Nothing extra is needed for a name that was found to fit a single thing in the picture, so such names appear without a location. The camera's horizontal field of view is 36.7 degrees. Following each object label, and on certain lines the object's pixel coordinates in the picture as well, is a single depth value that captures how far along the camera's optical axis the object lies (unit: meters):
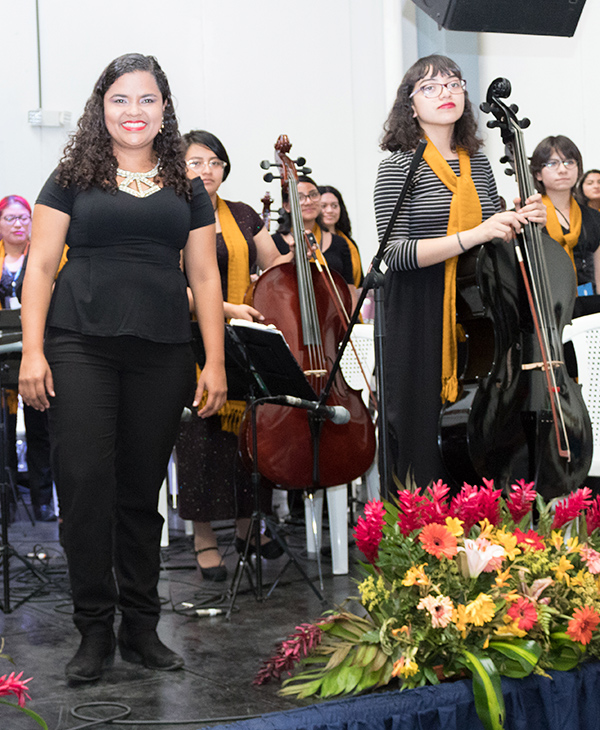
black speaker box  3.29
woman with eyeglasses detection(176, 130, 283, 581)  2.90
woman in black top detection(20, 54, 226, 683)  1.91
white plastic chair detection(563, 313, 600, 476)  2.63
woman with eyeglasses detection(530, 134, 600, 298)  3.29
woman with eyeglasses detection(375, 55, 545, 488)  2.29
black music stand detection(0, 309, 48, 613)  2.46
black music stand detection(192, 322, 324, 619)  2.26
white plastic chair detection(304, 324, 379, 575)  2.90
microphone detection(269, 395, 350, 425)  2.34
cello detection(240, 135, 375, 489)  2.52
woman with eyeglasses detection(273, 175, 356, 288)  3.79
